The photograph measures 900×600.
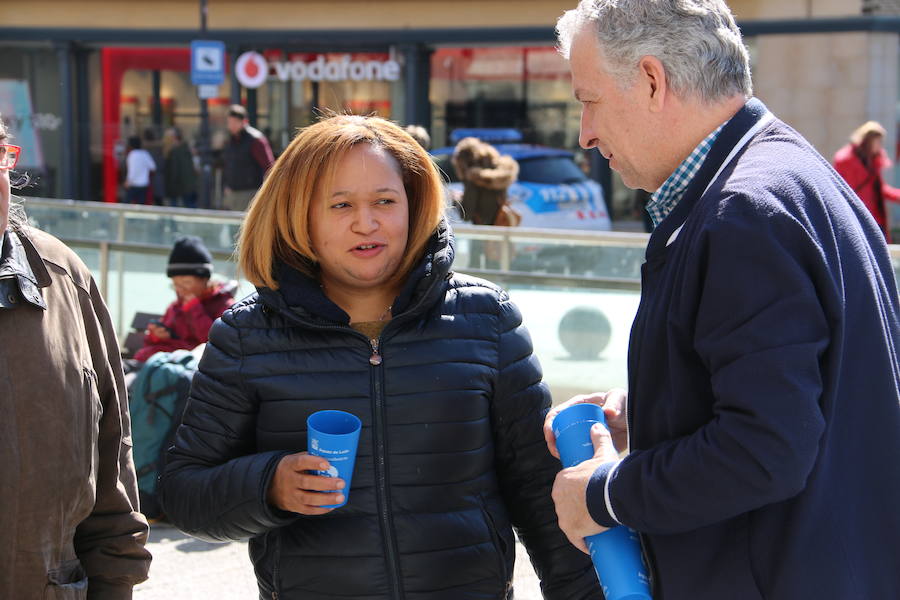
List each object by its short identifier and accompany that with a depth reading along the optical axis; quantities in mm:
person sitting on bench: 6398
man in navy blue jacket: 1716
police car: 14367
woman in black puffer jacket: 2389
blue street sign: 16578
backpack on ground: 5520
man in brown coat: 2076
